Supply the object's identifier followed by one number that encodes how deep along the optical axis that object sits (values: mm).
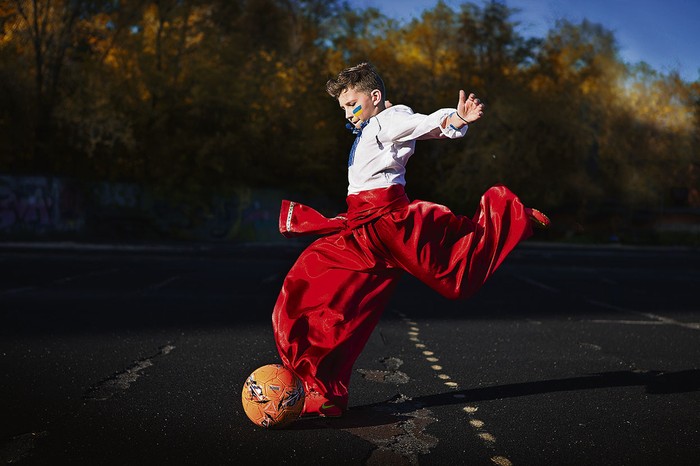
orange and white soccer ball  4438
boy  4637
